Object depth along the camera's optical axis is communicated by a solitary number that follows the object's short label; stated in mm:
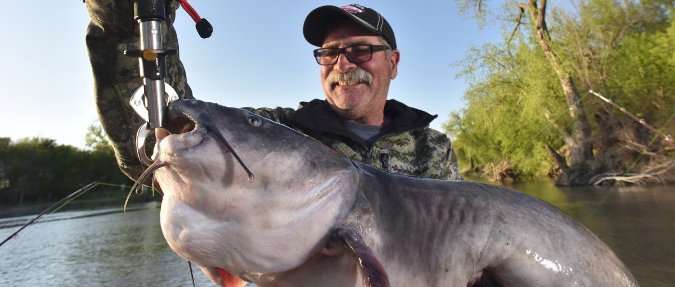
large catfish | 362
